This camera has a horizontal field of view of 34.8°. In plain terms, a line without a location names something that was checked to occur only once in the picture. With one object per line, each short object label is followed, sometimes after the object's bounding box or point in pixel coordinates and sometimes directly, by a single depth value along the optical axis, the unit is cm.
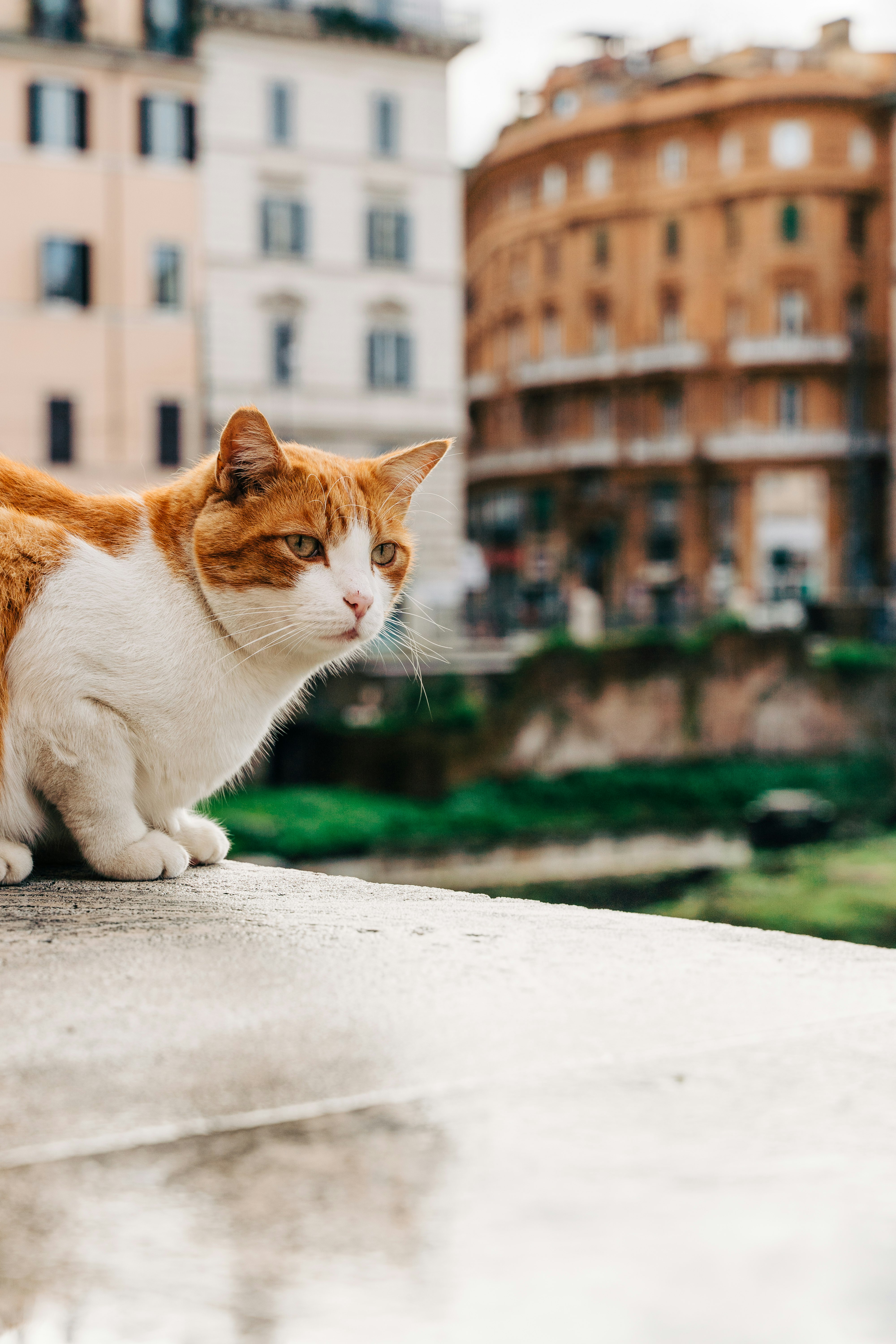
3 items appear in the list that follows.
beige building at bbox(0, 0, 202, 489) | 2083
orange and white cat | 234
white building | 2258
